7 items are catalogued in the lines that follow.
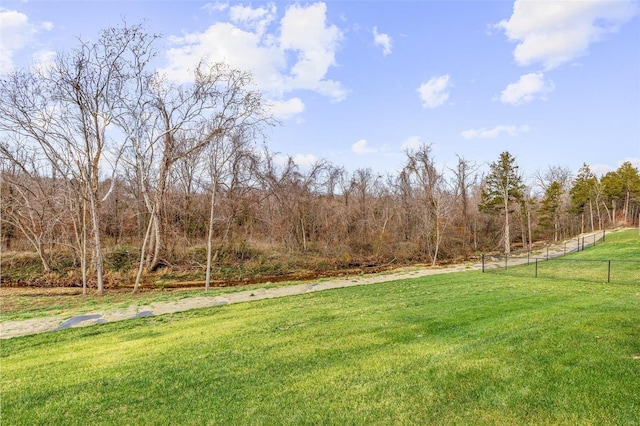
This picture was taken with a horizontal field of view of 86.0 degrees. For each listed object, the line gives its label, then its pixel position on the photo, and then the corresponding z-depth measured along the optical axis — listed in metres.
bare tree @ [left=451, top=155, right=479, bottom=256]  29.77
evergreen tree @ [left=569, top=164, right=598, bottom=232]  44.82
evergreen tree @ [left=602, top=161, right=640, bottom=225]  43.12
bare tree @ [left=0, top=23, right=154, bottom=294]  13.30
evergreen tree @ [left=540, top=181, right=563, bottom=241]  40.19
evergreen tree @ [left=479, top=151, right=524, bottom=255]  32.50
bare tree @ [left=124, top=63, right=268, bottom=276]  14.99
